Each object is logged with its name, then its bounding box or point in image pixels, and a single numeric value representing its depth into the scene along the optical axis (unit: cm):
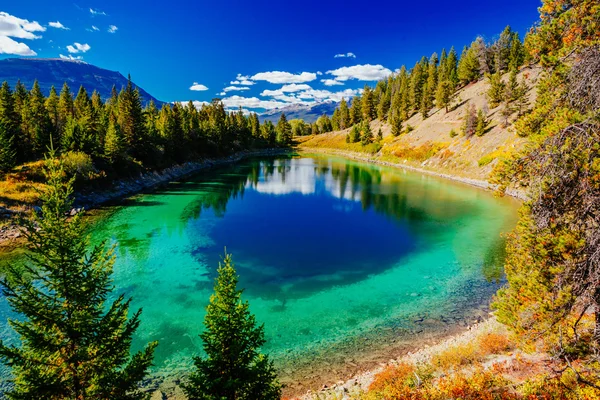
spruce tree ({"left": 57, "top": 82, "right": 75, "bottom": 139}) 8515
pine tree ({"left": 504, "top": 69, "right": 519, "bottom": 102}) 7656
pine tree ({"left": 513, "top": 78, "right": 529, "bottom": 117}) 6951
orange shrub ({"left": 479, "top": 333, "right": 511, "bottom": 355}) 1448
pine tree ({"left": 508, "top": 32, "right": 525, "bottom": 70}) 10550
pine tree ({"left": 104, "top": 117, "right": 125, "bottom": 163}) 5641
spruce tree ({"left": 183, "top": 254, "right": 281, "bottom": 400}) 973
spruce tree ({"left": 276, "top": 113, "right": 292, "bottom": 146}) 17105
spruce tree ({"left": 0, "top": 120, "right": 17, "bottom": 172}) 3856
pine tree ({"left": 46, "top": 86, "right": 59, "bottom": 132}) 7840
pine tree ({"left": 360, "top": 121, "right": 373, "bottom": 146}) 12875
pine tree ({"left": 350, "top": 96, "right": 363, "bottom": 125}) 16212
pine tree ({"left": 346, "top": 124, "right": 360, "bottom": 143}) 13838
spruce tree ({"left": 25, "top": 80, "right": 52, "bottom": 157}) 4869
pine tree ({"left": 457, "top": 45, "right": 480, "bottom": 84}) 11812
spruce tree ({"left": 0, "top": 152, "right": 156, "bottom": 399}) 847
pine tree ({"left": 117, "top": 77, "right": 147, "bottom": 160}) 6806
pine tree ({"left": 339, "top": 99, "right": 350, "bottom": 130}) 16462
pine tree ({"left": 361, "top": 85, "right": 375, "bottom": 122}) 15575
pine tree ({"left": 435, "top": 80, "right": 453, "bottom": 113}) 10650
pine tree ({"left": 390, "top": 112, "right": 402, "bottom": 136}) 11656
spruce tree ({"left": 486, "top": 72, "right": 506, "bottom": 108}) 8569
